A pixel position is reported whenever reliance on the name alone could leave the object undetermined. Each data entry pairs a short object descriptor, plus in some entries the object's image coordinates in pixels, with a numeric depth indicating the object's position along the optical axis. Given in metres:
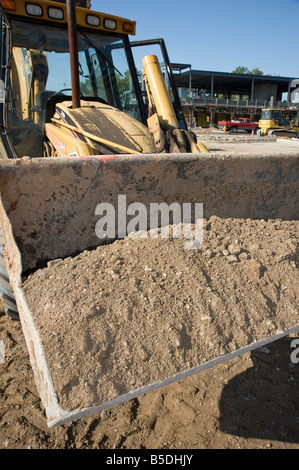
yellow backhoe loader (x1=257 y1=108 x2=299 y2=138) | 26.62
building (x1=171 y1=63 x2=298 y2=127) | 38.76
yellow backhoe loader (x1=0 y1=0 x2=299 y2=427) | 1.53
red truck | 33.00
